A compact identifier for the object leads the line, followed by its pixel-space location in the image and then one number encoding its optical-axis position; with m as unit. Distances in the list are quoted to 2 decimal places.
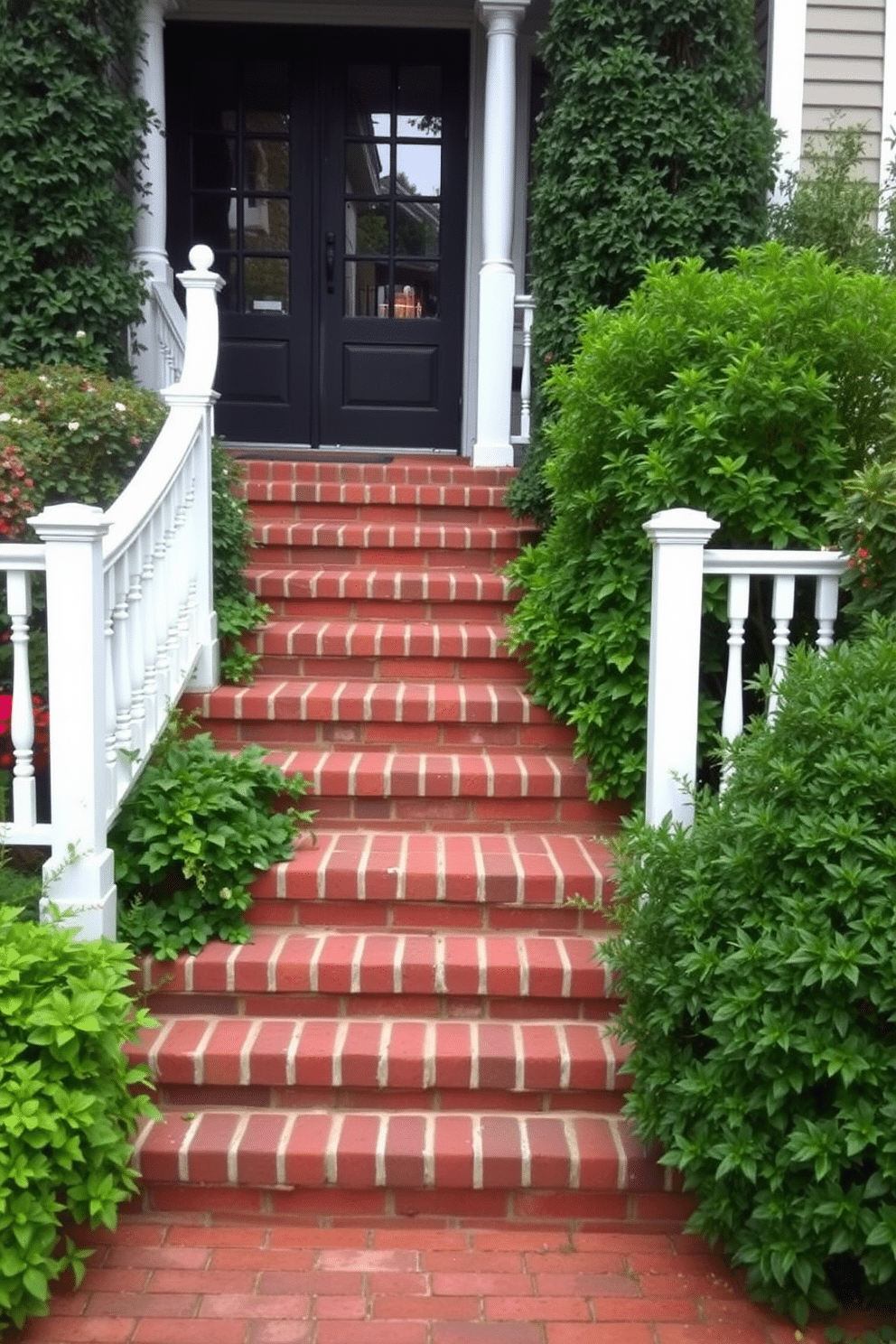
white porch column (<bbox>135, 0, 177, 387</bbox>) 6.17
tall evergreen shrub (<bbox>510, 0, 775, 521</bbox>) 5.11
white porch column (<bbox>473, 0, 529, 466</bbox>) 5.98
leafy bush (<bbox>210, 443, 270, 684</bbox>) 4.40
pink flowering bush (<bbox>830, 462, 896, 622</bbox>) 3.05
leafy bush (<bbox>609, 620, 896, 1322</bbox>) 2.37
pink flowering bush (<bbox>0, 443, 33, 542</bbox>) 3.97
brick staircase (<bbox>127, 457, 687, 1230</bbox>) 2.83
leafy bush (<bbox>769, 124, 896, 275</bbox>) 5.52
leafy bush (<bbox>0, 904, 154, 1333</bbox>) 2.38
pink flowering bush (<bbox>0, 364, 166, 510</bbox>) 4.24
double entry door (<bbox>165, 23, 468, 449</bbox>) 6.74
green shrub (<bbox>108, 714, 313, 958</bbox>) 3.26
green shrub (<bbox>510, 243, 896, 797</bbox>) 3.57
